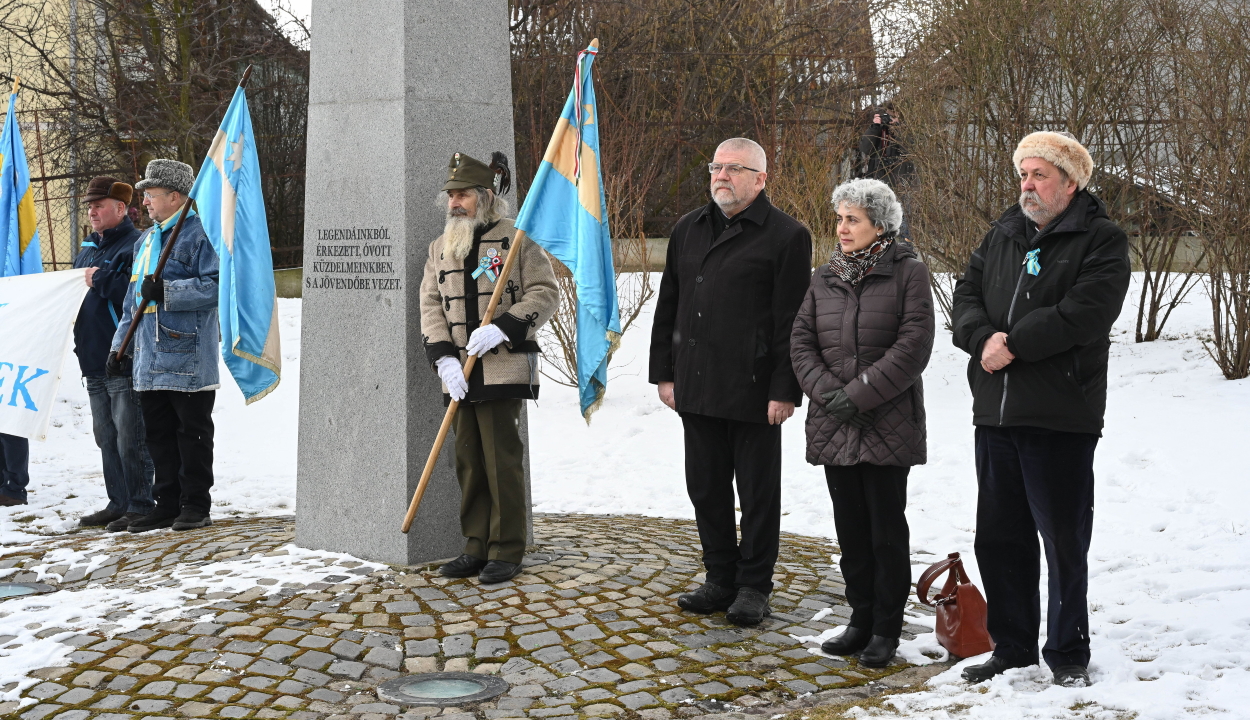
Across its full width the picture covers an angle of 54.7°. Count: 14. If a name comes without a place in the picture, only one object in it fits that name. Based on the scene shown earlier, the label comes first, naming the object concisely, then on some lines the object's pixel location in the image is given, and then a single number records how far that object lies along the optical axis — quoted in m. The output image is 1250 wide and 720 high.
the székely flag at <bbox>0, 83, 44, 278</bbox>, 8.65
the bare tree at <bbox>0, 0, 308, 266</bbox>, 15.31
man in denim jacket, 6.82
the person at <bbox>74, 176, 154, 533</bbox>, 7.30
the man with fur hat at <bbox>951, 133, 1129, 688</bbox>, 4.10
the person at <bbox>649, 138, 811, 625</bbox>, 5.00
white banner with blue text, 7.08
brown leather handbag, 4.70
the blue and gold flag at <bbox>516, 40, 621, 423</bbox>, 5.58
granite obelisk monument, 5.76
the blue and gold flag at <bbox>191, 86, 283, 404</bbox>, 6.38
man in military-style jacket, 5.46
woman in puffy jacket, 4.57
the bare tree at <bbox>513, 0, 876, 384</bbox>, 14.10
